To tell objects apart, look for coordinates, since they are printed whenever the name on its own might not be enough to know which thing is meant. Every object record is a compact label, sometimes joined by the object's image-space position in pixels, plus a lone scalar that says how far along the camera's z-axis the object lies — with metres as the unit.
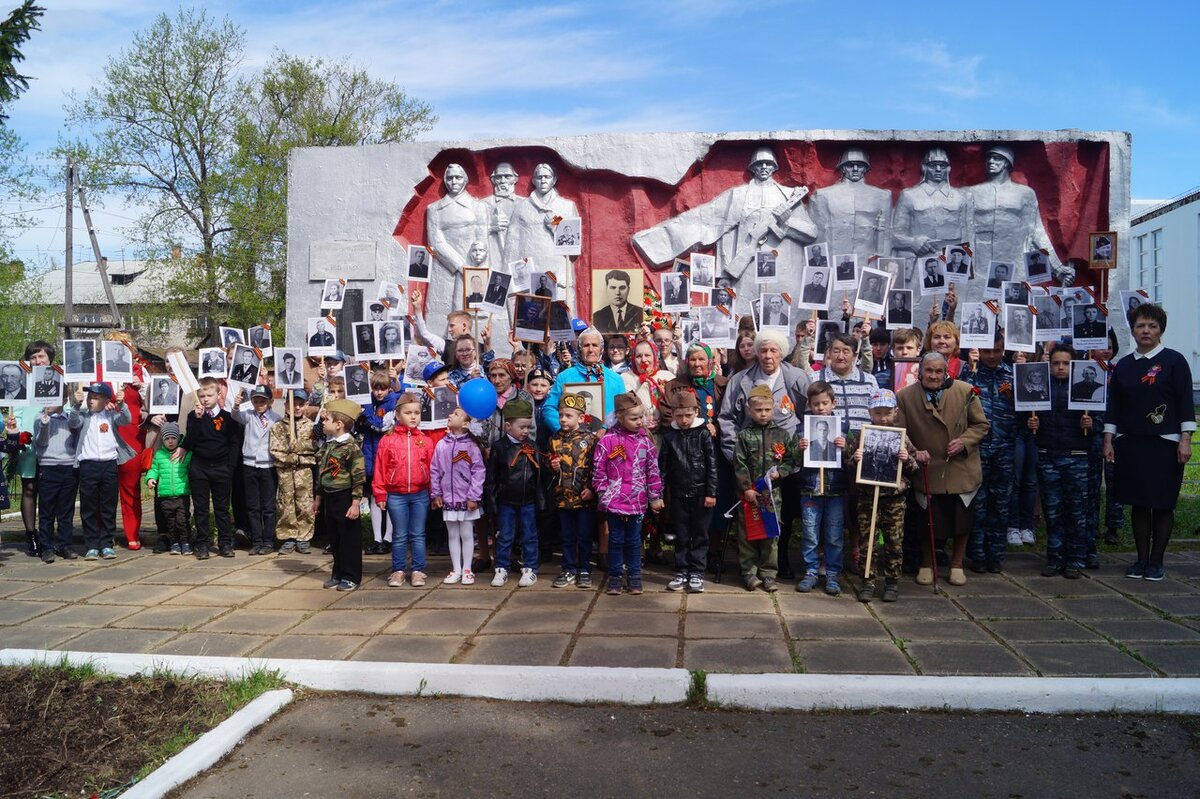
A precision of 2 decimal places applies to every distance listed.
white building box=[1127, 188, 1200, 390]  38.06
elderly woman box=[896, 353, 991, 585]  7.09
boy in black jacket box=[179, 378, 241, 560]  8.57
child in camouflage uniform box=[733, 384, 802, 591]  6.94
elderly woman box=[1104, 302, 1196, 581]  6.97
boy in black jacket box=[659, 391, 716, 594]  6.96
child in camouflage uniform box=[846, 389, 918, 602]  6.75
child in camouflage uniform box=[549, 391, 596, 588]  7.08
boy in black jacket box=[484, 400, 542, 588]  7.25
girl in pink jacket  6.86
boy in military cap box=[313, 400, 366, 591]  7.29
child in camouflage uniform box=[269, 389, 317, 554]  8.72
